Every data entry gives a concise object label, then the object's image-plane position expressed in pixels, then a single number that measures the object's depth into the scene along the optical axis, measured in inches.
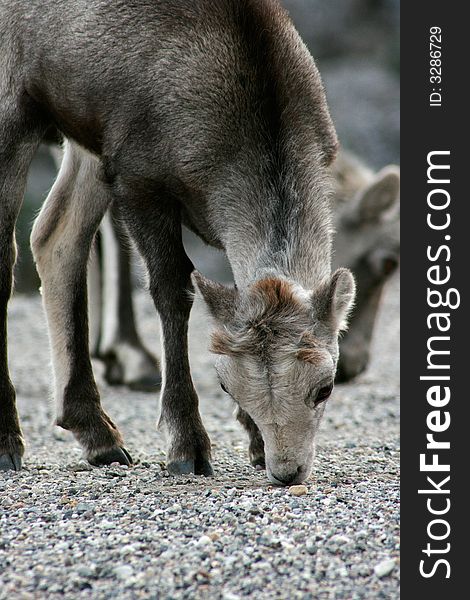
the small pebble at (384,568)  384.2
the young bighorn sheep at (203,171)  472.4
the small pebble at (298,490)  476.7
